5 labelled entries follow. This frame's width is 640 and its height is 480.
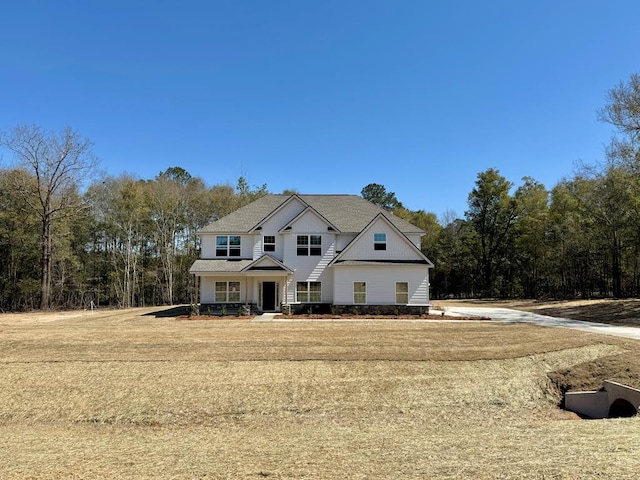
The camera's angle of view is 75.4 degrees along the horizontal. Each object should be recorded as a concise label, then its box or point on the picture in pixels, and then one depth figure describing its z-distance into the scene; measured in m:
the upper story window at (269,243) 27.83
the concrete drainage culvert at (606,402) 9.39
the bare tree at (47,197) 31.41
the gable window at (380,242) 26.31
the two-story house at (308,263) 25.70
